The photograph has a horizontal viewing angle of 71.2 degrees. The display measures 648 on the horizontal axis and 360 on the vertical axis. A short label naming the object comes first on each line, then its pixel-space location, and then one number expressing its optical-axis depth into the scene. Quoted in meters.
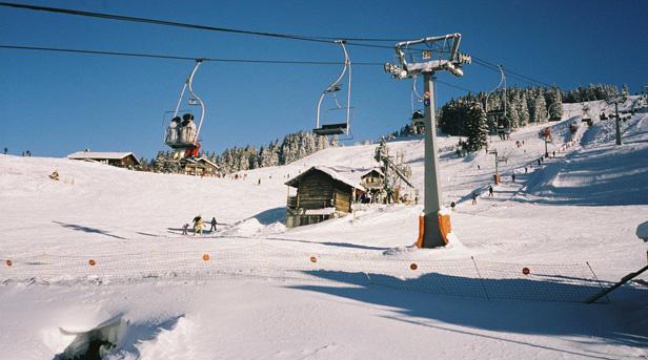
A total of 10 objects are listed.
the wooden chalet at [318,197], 38.34
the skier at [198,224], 32.16
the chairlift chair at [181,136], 14.84
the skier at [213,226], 33.84
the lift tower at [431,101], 19.27
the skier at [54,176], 49.59
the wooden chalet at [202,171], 83.82
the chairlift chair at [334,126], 14.39
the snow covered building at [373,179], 56.81
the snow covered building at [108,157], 82.81
